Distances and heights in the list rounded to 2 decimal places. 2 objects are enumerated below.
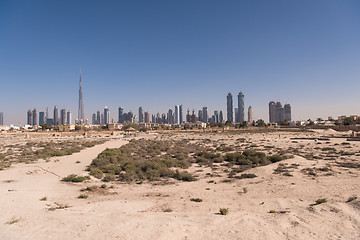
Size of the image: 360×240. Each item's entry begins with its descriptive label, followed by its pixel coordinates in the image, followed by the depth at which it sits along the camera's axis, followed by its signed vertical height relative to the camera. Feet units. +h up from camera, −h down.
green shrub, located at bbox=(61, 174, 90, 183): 44.16 -11.87
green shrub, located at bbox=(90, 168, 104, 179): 48.39 -11.96
